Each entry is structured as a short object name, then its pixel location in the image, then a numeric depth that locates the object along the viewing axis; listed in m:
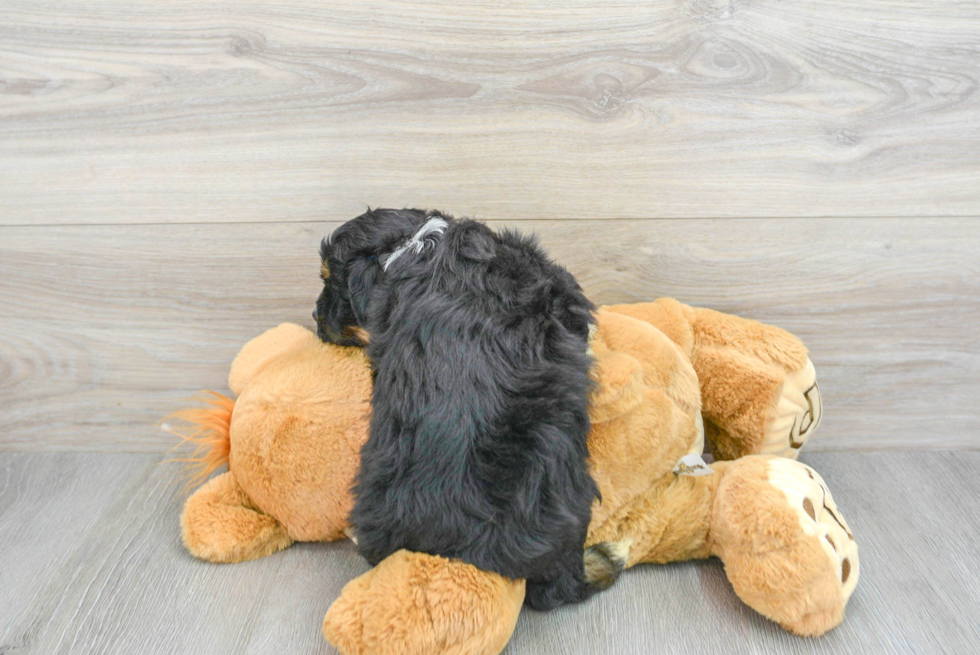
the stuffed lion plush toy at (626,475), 0.64
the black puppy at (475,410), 0.63
